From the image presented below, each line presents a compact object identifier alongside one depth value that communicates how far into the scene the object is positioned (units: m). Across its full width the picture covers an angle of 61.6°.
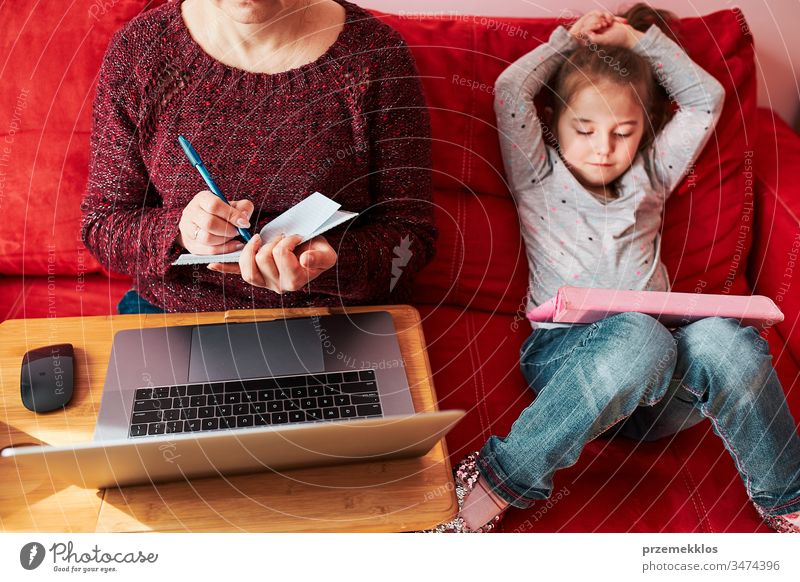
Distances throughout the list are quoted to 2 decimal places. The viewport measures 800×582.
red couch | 0.88
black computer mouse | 0.67
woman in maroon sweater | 0.81
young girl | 0.78
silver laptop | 0.54
